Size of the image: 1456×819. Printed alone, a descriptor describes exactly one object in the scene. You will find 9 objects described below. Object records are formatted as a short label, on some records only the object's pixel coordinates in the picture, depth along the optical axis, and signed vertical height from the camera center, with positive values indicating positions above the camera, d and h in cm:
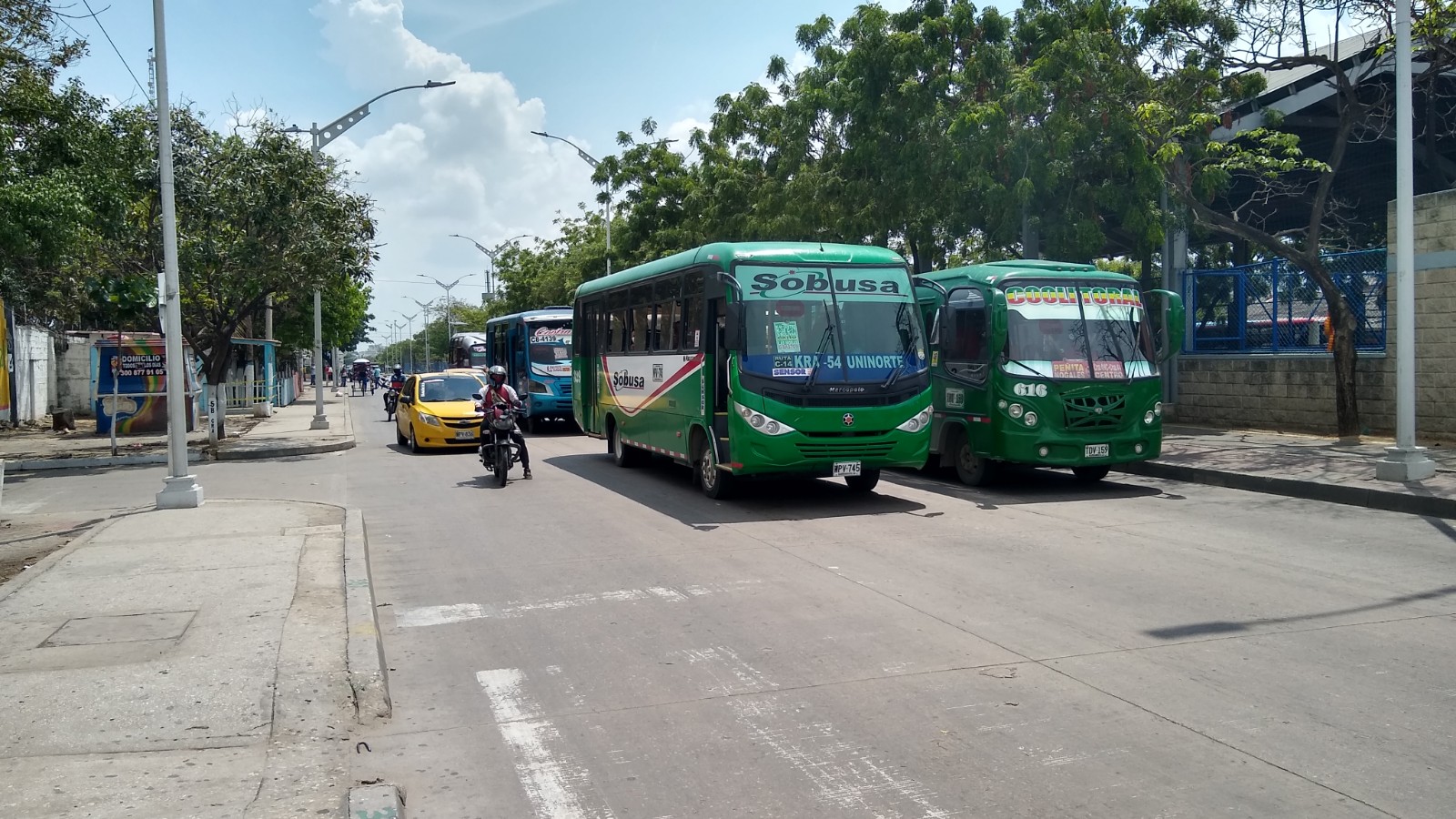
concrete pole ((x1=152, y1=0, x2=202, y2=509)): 1270 +64
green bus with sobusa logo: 1224 +23
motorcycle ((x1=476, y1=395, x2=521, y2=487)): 1544 -72
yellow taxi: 2095 -39
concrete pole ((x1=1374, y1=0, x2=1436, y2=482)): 1265 +68
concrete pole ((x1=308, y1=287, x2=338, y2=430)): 2830 +55
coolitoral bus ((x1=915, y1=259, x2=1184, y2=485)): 1349 +22
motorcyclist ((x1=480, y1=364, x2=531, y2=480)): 1578 -9
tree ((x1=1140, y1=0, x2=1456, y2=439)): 1752 +425
